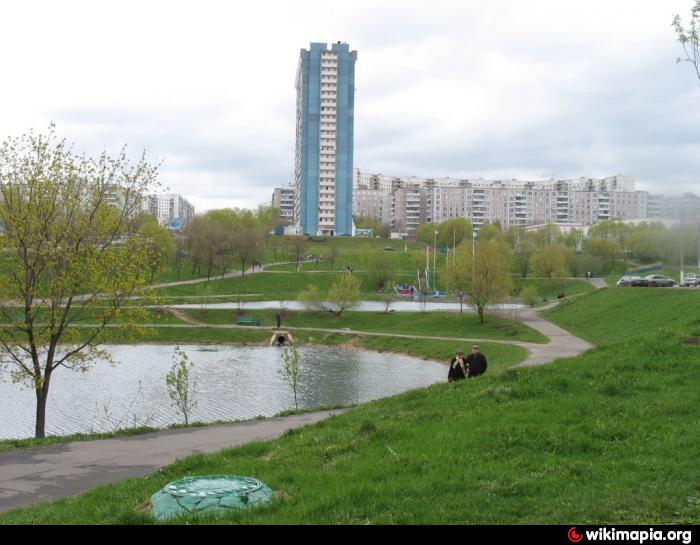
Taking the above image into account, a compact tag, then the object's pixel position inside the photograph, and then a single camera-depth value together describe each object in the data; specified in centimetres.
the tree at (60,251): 2005
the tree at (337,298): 6912
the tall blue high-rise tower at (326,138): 15800
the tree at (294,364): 2827
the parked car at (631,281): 6084
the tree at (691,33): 1542
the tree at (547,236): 11488
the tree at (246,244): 10056
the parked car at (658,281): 5773
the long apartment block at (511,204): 18100
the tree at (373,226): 18600
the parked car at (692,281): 5210
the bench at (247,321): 6744
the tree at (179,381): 2247
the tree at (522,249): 10362
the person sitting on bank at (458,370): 2111
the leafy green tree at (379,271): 10131
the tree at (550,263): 9238
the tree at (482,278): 5941
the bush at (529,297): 7256
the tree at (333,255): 11836
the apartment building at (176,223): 16578
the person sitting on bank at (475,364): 2112
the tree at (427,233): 14249
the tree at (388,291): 8436
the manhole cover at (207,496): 773
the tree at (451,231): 12925
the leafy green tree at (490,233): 12248
